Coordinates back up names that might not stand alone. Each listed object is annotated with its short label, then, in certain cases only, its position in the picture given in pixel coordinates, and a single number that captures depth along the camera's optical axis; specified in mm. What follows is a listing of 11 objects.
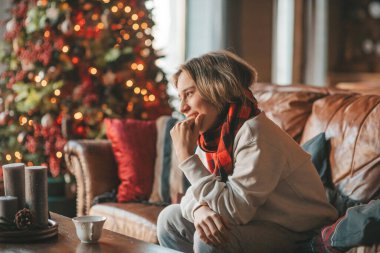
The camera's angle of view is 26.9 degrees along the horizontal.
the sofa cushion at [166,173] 3505
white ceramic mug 2314
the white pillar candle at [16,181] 2448
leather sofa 2802
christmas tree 4095
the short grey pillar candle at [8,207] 2415
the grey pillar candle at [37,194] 2400
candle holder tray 2357
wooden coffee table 2272
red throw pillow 3551
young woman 2347
